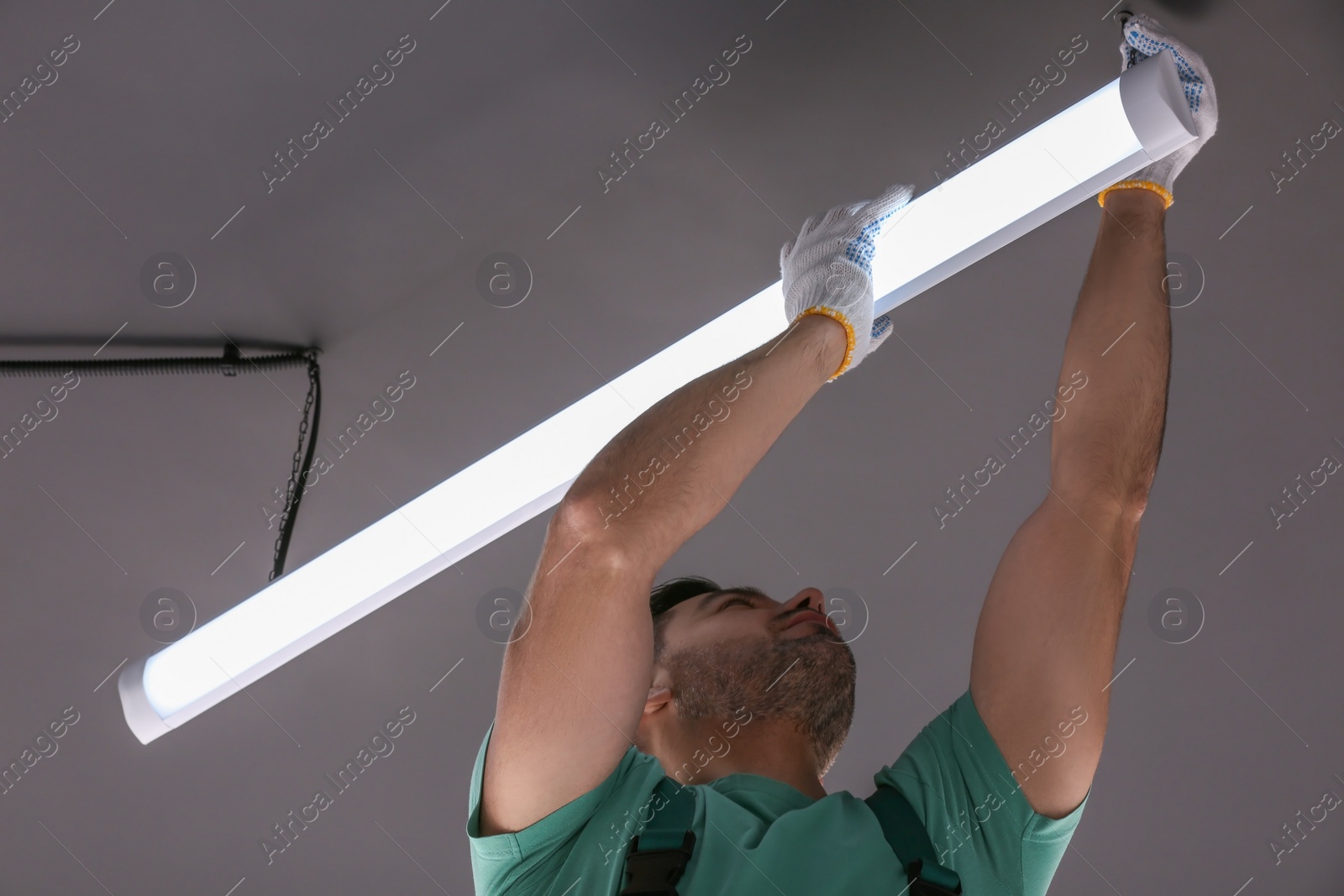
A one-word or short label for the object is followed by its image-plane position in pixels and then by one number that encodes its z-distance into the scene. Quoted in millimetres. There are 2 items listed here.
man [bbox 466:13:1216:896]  3081
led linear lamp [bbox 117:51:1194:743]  3047
